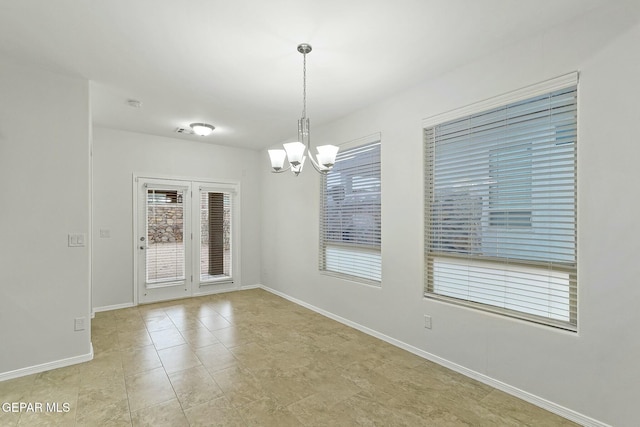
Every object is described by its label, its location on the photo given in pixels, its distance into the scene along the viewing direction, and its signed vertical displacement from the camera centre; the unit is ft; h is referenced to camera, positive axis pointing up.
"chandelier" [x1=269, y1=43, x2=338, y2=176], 8.18 +1.61
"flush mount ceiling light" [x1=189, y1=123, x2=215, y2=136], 15.11 +4.16
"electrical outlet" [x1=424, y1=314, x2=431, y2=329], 10.08 -3.58
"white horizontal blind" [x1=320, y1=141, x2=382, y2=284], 12.58 -0.17
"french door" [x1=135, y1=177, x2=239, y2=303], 16.96 -1.54
